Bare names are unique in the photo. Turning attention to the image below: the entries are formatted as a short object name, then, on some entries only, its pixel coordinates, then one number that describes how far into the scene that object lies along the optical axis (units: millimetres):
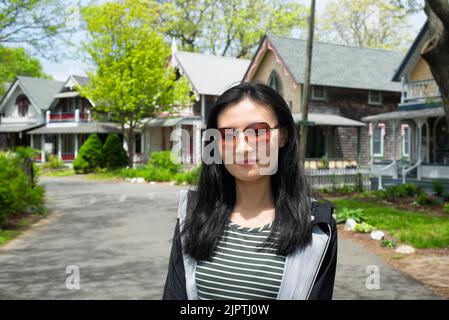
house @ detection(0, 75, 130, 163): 42875
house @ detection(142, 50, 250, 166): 34719
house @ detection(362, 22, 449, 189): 19719
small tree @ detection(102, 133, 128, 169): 34812
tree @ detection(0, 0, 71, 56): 18766
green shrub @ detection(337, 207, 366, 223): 11914
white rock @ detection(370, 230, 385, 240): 10516
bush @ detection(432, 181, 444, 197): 17016
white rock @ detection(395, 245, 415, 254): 9336
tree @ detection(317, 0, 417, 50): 51812
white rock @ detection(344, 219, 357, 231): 11484
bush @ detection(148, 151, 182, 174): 29125
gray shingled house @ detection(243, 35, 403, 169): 29688
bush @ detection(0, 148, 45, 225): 11875
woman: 1959
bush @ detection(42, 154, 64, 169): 38688
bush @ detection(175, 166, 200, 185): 26222
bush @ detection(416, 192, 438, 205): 15680
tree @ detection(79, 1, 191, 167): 31844
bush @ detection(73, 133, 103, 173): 34469
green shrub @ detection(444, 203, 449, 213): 13888
